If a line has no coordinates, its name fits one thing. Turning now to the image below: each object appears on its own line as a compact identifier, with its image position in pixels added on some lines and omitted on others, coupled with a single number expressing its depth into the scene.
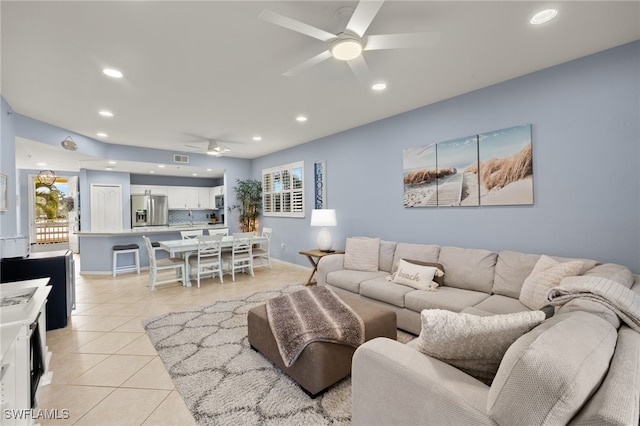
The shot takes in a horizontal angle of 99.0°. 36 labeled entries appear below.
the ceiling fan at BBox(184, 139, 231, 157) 5.30
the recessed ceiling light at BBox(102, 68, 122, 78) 2.66
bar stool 5.40
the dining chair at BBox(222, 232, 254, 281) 5.15
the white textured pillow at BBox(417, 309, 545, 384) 1.14
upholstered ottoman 1.88
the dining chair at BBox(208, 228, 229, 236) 5.91
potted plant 7.17
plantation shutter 5.98
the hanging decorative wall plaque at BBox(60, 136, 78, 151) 4.43
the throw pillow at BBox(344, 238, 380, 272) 3.80
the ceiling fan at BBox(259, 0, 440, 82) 1.61
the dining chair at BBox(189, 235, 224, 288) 4.72
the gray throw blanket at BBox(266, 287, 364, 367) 1.95
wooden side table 4.43
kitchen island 5.54
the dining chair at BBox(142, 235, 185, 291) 4.47
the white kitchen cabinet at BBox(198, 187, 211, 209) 8.72
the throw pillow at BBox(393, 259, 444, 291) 2.93
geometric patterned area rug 1.75
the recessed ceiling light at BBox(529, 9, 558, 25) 1.95
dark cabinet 2.94
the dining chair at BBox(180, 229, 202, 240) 5.69
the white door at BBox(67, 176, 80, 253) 8.45
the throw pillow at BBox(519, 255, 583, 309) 2.18
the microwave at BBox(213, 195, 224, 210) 8.15
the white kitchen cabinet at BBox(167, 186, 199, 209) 8.21
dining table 4.56
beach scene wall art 2.93
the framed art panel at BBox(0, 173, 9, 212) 3.14
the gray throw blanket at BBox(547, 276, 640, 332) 1.23
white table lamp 4.61
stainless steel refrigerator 7.56
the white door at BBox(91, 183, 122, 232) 6.95
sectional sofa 0.76
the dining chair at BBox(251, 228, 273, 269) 5.64
